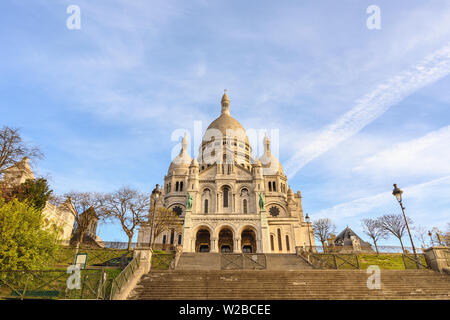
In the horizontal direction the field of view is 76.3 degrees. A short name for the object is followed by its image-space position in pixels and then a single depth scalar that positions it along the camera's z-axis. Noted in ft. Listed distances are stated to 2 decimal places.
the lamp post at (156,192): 63.46
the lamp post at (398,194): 55.47
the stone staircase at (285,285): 43.47
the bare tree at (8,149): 74.43
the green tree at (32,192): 80.18
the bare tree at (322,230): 174.69
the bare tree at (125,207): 106.93
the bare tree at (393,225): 148.66
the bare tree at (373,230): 157.29
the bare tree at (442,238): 119.57
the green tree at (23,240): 47.93
